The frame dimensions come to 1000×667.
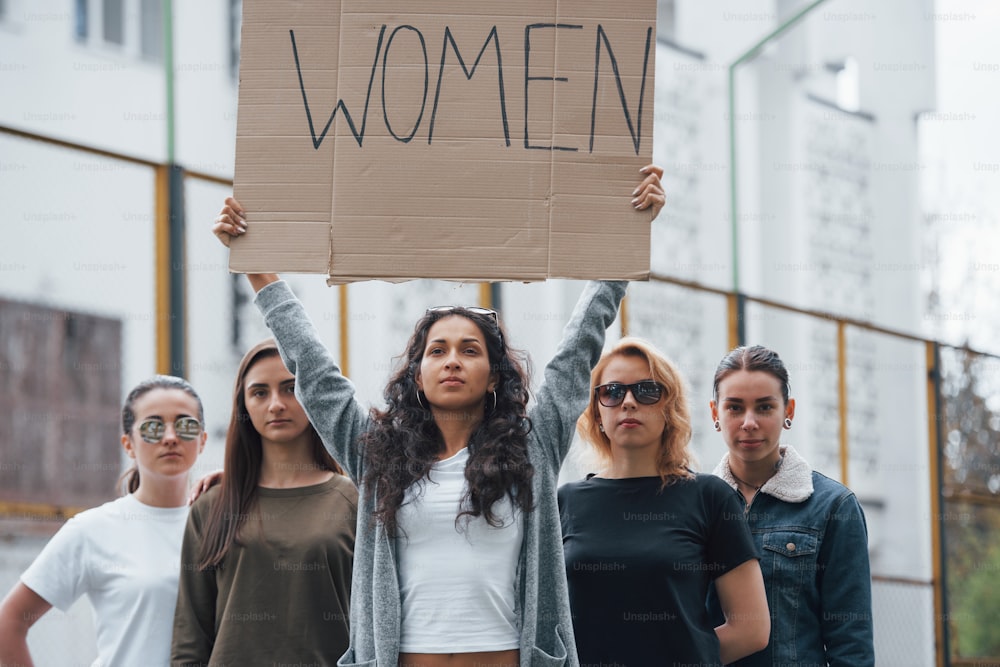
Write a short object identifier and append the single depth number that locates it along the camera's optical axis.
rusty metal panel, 10.80
